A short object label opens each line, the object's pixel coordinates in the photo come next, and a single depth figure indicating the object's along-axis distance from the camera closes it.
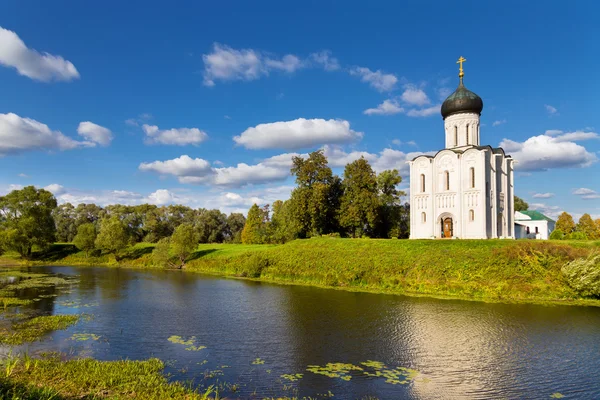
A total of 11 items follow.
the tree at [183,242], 44.69
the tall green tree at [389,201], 49.12
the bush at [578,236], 39.32
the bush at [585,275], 22.09
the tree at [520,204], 75.81
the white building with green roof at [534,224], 51.47
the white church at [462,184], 37.75
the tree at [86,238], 53.09
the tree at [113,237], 50.59
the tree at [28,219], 50.56
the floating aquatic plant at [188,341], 13.59
